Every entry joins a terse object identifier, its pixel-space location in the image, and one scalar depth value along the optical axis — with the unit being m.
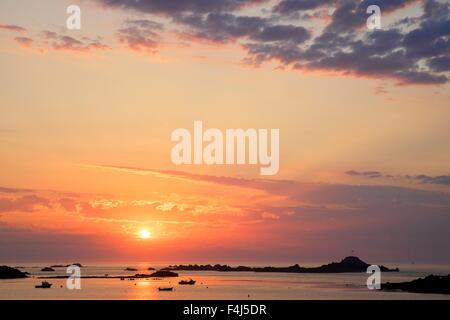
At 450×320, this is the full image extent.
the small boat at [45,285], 134.00
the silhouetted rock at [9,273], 173.25
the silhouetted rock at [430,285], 102.90
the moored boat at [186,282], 153.64
